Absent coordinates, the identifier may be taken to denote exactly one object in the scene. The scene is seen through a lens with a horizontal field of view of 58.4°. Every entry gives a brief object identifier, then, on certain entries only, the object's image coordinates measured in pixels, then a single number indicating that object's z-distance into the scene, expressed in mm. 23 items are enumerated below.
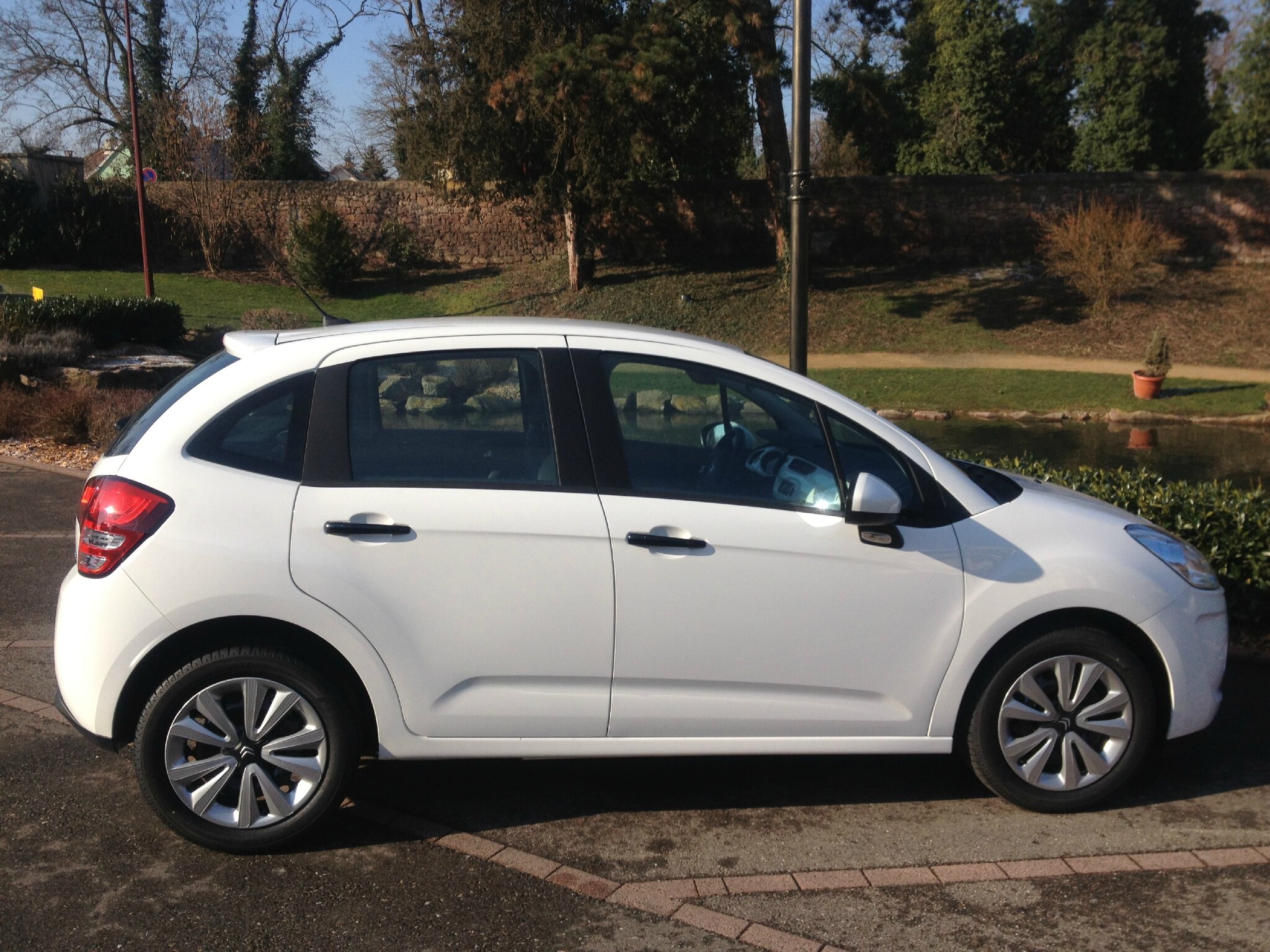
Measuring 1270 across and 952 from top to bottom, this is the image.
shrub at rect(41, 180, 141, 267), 33438
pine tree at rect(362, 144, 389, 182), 50531
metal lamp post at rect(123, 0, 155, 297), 26094
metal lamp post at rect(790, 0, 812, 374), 7703
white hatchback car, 3703
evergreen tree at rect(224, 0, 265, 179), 35500
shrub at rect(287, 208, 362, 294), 31062
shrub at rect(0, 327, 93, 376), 13883
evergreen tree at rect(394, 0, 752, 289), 24969
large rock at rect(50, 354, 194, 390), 13984
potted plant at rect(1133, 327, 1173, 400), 19656
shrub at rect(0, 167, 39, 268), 32312
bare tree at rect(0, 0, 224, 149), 46656
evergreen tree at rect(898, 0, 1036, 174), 34156
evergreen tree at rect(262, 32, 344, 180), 40625
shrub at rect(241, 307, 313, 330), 25094
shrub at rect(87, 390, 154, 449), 11179
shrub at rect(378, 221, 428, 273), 33750
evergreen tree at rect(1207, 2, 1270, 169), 33906
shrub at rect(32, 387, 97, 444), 11352
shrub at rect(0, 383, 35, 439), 11578
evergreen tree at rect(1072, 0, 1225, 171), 34188
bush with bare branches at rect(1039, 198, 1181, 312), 25750
